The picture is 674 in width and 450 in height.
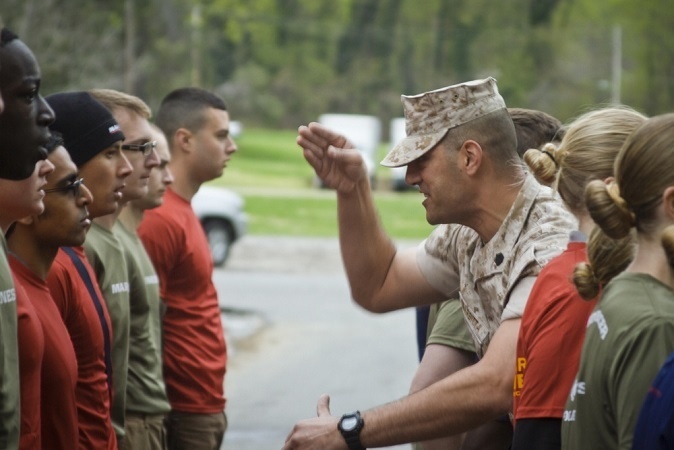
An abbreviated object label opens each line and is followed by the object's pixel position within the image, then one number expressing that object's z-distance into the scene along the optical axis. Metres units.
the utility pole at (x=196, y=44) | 69.19
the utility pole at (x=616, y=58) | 71.44
